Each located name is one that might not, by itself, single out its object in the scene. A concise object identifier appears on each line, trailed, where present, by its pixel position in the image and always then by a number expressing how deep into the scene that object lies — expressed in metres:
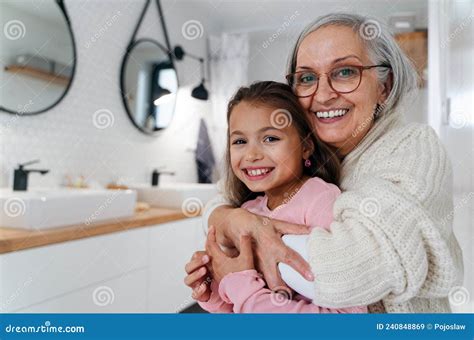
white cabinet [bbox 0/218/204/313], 1.00
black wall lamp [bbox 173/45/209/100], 1.56
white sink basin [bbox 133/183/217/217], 1.51
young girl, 0.53
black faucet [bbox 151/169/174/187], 1.67
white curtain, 1.31
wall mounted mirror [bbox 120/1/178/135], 1.60
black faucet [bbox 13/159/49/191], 1.23
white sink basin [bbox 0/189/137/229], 1.05
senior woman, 0.44
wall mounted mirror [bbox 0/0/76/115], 1.26
